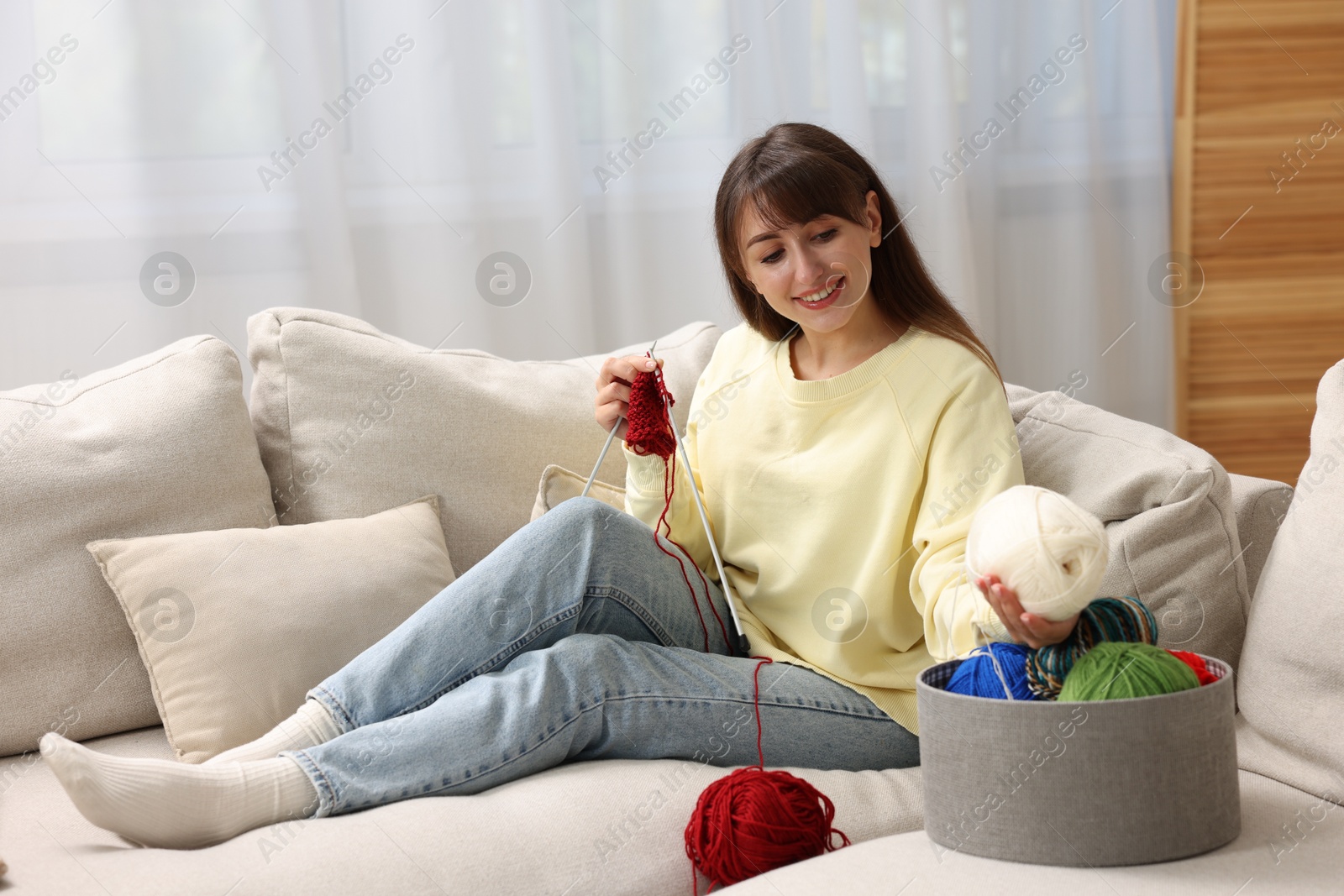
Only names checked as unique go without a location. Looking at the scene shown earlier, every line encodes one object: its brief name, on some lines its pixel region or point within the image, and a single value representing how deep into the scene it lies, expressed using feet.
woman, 10.66
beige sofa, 10.22
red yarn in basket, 10.12
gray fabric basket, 9.89
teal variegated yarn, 10.11
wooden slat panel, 16.17
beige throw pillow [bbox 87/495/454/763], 11.32
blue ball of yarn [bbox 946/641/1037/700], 10.15
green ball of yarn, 9.94
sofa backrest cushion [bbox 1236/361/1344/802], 10.43
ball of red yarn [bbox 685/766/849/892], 10.51
